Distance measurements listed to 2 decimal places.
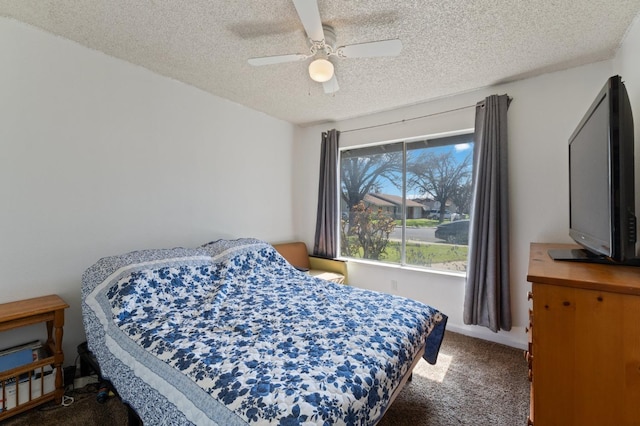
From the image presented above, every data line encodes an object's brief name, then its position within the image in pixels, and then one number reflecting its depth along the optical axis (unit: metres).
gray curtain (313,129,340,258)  3.68
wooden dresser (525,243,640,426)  0.86
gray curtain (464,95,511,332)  2.50
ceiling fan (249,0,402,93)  1.56
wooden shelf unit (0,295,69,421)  1.57
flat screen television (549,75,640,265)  1.02
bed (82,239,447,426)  0.98
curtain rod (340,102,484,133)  2.82
